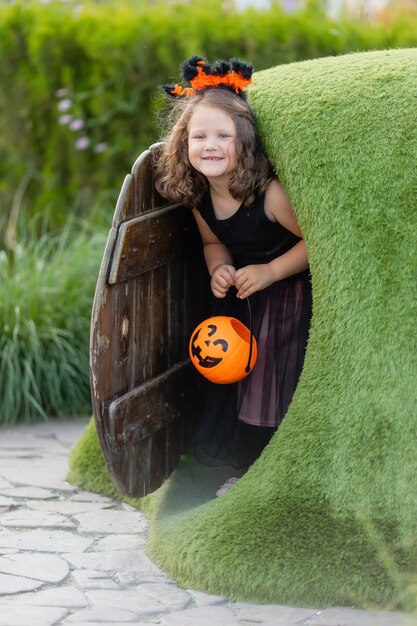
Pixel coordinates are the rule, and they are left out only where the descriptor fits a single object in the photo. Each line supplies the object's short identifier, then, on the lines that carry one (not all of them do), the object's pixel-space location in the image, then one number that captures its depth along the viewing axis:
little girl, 5.22
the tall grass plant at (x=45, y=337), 8.00
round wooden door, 5.11
